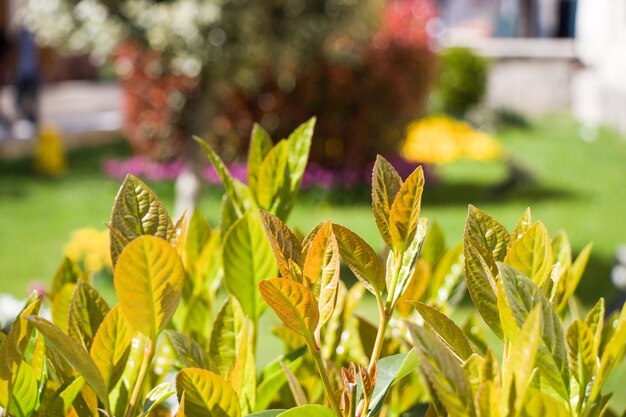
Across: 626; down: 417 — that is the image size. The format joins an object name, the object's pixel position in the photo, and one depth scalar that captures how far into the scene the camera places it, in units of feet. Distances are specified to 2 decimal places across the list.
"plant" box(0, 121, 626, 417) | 1.88
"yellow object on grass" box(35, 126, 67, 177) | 29.25
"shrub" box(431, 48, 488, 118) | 44.01
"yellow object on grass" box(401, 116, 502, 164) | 31.63
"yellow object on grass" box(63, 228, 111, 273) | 15.92
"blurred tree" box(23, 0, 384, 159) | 17.70
